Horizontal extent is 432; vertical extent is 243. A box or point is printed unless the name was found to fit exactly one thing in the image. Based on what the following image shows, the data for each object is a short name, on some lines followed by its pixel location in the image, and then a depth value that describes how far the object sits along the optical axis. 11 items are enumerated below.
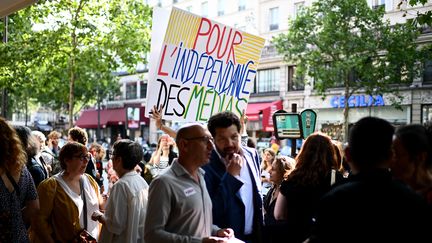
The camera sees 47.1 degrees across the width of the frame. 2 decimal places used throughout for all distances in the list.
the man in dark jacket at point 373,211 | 2.44
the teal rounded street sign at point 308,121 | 7.39
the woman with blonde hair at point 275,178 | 4.76
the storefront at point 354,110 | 29.62
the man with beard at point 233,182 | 3.66
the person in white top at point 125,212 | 4.07
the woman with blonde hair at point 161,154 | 8.81
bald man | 3.02
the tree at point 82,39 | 14.82
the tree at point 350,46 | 24.89
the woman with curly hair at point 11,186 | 3.53
